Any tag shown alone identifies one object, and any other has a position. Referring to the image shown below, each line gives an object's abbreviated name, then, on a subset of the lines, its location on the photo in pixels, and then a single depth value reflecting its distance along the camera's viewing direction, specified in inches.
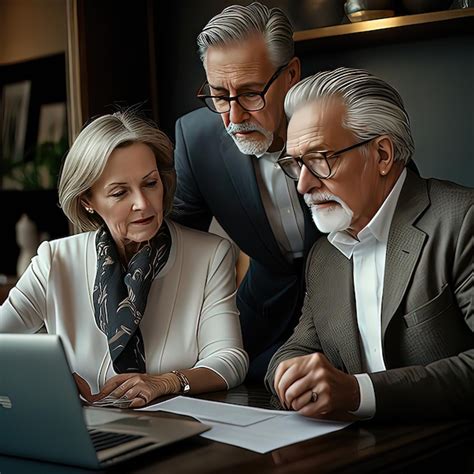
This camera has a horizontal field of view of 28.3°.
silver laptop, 58.2
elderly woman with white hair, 91.8
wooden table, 58.4
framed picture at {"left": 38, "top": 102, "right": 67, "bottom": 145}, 152.2
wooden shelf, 124.0
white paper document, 63.7
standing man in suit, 97.6
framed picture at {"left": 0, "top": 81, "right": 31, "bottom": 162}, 155.2
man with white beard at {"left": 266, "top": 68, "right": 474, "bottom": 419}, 75.0
